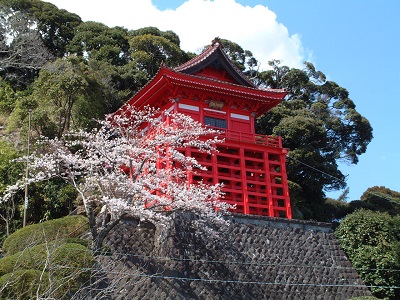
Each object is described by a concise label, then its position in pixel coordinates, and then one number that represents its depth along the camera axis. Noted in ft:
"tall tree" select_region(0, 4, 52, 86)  88.63
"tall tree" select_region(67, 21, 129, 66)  114.11
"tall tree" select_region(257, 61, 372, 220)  95.14
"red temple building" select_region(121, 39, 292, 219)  64.18
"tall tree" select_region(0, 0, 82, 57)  120.78
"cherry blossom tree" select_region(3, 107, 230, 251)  45.58
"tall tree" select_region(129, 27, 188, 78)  111.75
